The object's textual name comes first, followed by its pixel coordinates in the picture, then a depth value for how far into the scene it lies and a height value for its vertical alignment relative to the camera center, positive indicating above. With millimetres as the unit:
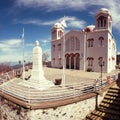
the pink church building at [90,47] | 25406 +2670
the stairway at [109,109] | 10366 -3537
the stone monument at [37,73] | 13434 -1109
